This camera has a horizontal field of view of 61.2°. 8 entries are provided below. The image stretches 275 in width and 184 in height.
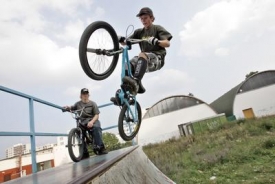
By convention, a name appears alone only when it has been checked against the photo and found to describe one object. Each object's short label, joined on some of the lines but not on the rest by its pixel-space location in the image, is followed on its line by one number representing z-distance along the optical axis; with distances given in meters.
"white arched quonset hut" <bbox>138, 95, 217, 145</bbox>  30.95
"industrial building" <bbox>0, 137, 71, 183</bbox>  27.72
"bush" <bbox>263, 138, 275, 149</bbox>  9.80
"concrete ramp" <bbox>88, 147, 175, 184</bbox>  1.78
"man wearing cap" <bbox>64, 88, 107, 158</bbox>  4.79
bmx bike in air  3.32
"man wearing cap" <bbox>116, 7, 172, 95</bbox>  3.85
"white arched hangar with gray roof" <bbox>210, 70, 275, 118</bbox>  29.97
